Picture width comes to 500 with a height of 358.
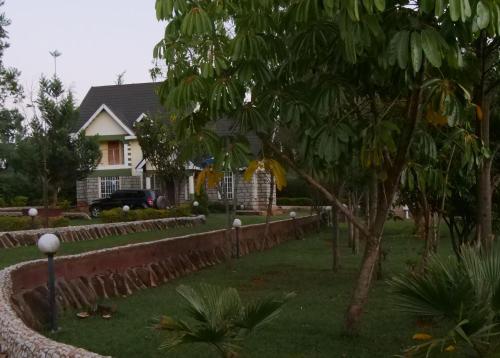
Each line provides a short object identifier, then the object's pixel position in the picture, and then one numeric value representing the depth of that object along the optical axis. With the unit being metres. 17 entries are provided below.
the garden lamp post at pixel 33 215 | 19.17
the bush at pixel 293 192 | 40.94
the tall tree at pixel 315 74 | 5.55
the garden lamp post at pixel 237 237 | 16.48
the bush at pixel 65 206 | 30.86
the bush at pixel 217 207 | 34.72
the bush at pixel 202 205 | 29.92
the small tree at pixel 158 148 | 27.81
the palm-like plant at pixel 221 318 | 4.67
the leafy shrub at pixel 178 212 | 25.45
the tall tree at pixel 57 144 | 29.64
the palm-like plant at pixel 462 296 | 4.66
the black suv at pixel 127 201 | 31.77
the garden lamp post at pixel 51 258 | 7.70
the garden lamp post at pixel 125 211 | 23.22
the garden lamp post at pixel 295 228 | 23.32
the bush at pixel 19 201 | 35.84
